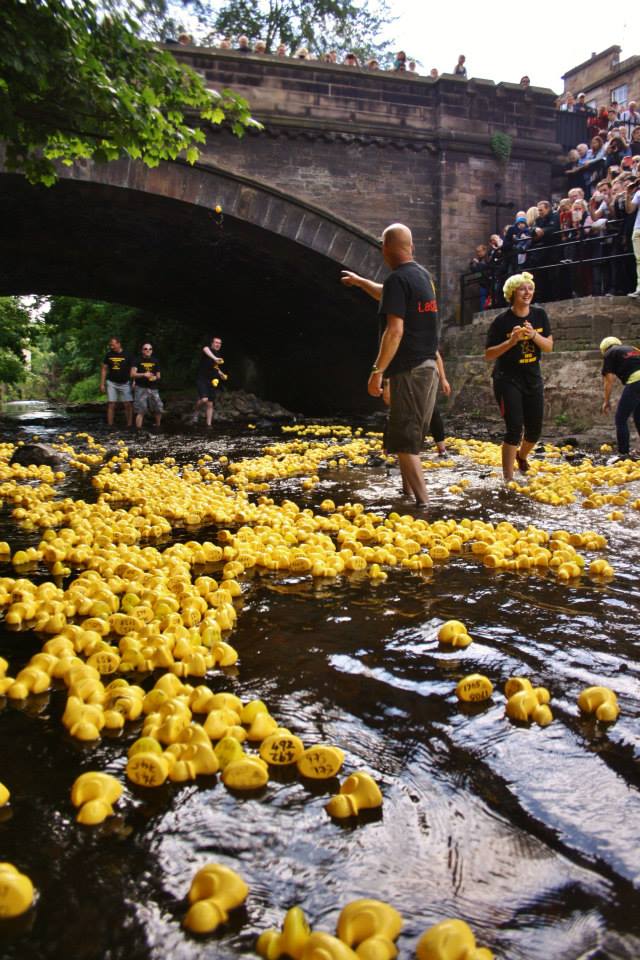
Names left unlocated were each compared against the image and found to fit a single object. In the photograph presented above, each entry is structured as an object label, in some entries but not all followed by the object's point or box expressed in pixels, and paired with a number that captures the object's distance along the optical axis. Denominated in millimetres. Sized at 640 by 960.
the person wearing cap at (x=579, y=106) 20312
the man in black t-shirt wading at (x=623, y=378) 9992
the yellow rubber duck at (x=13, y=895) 1591
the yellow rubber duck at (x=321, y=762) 2162
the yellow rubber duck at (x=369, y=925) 1475
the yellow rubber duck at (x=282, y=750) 2229
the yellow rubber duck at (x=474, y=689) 2668
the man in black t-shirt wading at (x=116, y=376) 17078
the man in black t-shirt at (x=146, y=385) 17125
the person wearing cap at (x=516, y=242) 15602
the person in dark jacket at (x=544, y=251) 15211
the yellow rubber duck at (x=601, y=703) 2477
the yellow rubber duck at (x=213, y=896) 1567
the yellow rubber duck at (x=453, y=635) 3199
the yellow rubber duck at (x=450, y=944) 1431
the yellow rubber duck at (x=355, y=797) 1991
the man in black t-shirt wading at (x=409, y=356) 5867
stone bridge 16531
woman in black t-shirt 7207
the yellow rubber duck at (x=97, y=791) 1966
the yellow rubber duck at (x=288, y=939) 1478
